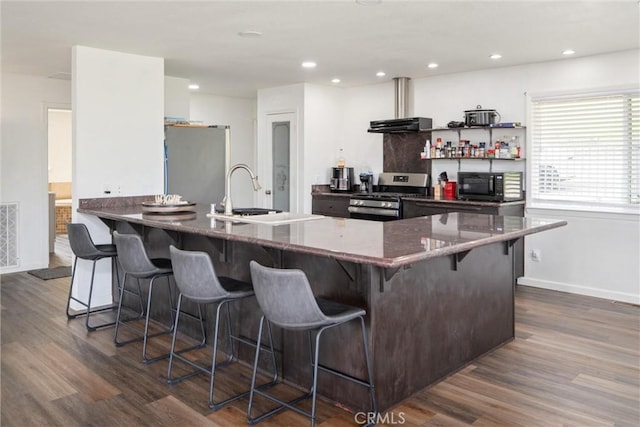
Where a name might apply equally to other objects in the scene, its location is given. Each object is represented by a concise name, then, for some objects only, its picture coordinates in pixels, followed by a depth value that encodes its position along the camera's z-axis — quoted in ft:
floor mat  19.93
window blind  16.70
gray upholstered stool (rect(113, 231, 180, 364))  11.62
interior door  23.45
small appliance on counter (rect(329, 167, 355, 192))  22.95
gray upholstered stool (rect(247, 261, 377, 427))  7.95
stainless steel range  20.04
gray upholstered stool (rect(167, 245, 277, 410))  9.48
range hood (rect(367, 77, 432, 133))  20.47
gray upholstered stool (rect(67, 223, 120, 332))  13.92
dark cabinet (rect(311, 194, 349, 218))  22.00
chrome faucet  12.73
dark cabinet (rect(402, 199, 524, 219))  17.65
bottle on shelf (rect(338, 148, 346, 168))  23.48
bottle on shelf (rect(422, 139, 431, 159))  20.72
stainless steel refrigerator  18.16
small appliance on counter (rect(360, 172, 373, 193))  22.59
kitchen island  8.82
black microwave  18.07
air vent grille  20.71
